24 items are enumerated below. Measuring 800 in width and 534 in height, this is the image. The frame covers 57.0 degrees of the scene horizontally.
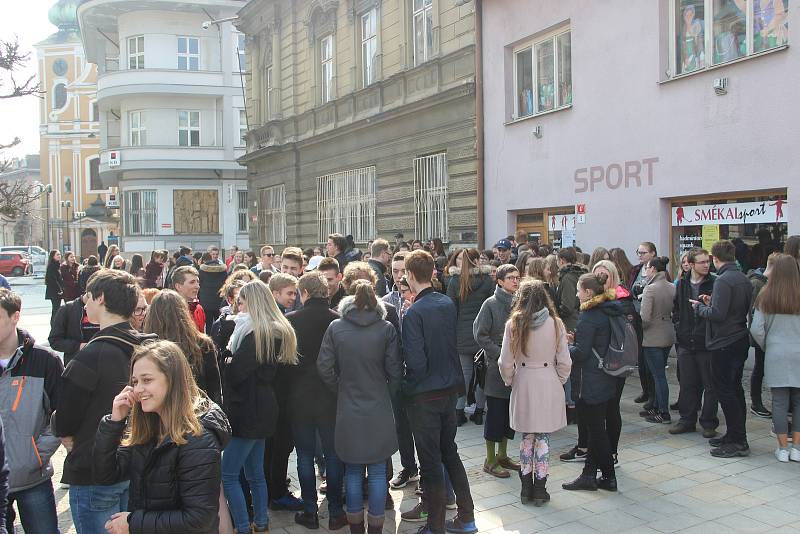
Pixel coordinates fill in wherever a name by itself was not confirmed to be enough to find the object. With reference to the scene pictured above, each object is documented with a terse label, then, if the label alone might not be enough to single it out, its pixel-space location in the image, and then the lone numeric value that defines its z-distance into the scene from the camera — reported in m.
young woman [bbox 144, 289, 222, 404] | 4.54
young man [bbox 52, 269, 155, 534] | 3.79
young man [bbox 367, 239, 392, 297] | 8.85
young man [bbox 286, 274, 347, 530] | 5.45
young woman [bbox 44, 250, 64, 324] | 17.38
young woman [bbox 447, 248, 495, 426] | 7.85
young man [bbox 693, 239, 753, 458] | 6.84
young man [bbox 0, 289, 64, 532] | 3.85
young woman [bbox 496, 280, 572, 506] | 5.68
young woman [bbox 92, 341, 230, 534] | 3.03
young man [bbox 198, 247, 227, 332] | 11.52
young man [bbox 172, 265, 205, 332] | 6.77
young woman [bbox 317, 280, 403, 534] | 5.02
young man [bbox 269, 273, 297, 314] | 5.77
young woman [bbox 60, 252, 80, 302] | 17.62
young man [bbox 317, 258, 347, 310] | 6.74
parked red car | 45.34
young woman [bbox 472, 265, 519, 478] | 6.39
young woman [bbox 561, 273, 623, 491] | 5.98
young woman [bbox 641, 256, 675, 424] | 8.07
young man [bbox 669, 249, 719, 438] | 7.35
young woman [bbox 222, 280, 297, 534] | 5.00
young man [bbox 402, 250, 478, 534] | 5.18
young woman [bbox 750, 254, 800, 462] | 6.59
